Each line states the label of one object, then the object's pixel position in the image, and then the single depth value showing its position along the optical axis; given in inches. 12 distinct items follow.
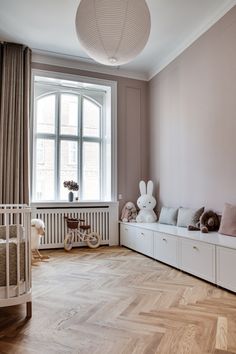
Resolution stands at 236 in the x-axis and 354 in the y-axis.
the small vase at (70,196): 198.8
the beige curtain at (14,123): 172.9
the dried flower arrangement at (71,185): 196.4
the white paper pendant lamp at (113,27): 95.9
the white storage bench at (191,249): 110.0
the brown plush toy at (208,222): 144.1
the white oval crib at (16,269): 84.0
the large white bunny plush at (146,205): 195.0
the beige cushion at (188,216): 155.6
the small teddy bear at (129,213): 201.8
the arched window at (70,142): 201.6
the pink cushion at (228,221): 129.3
